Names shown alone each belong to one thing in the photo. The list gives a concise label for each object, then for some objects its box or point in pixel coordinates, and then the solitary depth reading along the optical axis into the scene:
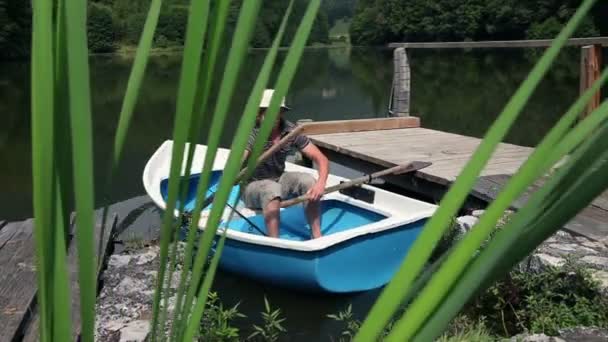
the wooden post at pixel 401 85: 10.00
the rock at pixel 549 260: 3.31
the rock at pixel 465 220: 4.27
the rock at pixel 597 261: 3.39
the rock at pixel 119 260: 4.31
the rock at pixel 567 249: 3.62
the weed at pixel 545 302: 2.94
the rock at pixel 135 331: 2.92
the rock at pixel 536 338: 2.53
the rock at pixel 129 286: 3.72
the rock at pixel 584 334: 2.53
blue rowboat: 4.40
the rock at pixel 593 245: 3.75
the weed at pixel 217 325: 2.78
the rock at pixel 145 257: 4.32
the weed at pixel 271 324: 2.90
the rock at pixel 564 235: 3.95
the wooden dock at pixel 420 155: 5.20
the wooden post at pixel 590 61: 6.41
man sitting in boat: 4.93
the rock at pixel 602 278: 3.08
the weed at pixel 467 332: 2.80
